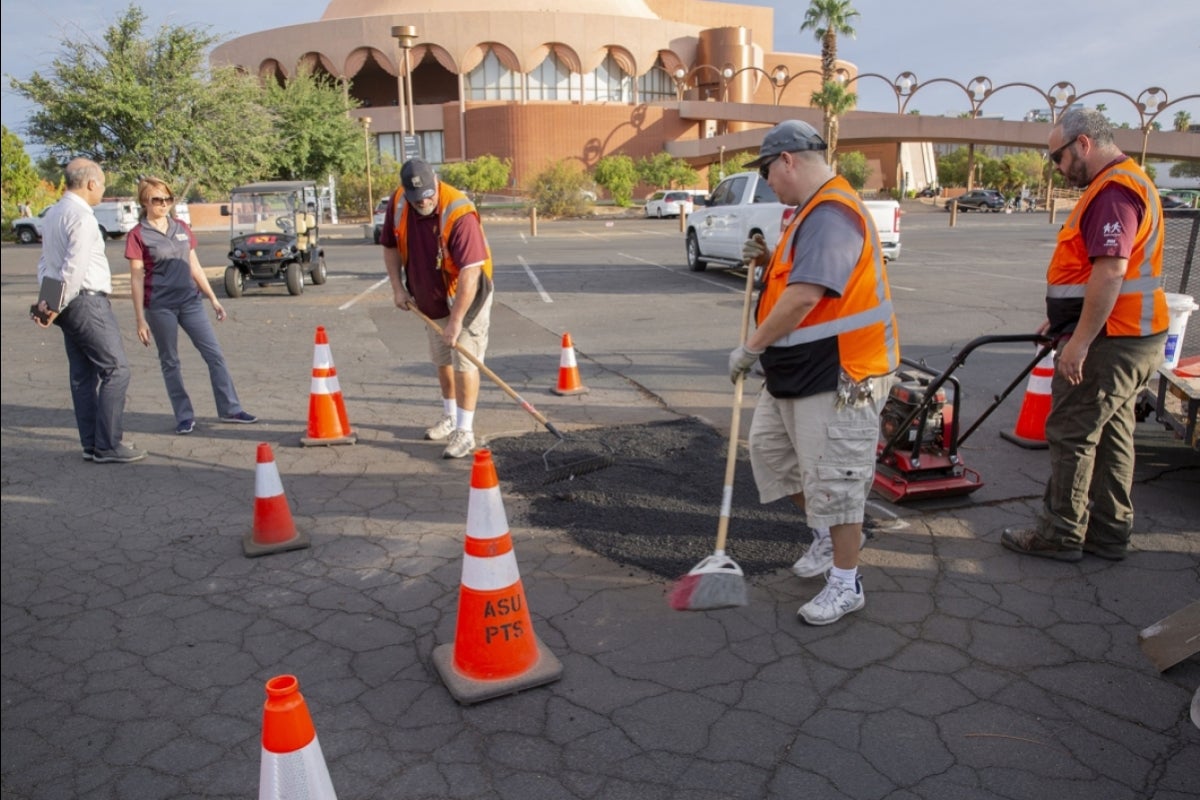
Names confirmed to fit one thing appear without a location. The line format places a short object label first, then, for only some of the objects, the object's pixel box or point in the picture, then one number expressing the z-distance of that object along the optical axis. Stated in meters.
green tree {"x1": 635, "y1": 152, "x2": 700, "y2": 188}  59.66
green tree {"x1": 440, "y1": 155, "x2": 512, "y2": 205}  55.56
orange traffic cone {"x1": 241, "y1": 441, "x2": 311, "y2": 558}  4.29
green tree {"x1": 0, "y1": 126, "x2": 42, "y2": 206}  34.00
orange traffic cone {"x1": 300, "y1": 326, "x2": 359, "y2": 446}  6.02
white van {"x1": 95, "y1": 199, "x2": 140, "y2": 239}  35.28
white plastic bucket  5.34
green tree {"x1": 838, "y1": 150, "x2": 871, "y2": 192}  66.00
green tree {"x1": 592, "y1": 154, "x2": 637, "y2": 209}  54.94
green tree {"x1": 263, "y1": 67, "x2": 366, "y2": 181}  35.81
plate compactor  4.67
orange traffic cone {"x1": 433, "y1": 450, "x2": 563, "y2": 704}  3.09
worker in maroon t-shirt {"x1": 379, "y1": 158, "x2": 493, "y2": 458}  5.48
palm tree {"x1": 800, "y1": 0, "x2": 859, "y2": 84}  49.00
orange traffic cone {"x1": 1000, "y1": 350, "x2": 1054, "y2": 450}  5.84
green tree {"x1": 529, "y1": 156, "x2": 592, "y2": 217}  46.72
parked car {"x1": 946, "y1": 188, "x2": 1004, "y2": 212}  56.56
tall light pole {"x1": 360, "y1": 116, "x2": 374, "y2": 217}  38.31
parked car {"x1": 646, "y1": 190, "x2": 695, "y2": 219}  42.94
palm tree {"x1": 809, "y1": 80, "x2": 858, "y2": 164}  47.76
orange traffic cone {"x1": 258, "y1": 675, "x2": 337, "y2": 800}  2.09
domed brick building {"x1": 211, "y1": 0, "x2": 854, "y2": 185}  64.44
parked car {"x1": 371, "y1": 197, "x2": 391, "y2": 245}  26.36
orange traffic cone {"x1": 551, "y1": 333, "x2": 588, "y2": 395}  7.44
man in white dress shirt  5.34
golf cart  14.77
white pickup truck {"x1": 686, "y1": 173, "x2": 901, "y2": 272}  13.68
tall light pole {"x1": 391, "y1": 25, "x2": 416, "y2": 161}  20.69
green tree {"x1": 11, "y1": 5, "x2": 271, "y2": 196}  15.82
